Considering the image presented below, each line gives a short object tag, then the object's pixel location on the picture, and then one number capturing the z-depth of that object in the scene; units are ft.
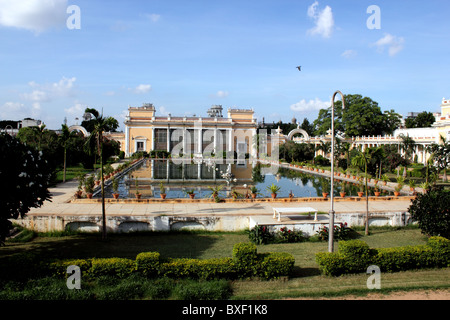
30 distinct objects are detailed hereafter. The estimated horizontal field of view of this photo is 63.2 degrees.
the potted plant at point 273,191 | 49.34
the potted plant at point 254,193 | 49.25
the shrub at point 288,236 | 33.88
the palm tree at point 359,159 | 43.86
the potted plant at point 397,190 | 54.70
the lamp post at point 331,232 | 28.45
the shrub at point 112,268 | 23.49
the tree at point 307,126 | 256.32
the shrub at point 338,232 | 34.76
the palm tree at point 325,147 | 131.96
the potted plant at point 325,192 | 50.44
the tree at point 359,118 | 156.97
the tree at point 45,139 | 73.59
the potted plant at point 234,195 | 48.62
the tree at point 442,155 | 73.46
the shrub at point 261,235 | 33.40
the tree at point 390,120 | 164.66
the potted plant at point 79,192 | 47.20
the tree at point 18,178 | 26.04
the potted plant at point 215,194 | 47.73
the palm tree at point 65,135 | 73.01
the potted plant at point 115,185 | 50.49
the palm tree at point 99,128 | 33.90
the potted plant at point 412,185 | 57.18
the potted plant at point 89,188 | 47.11
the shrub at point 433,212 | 31.99
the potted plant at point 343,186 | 51.70
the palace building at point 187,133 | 159.84
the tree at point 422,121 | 188.55
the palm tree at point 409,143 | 114.44
